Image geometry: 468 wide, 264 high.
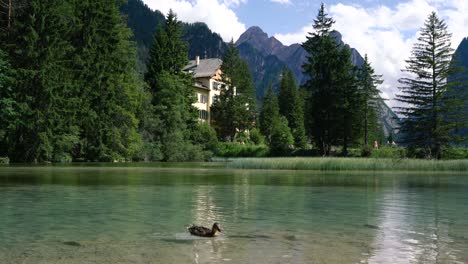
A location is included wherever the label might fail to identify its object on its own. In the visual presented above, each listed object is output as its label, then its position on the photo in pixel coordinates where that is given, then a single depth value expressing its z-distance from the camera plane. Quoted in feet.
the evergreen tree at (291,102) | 347.77
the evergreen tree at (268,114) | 325.85
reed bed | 116.37
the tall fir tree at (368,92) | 235.81
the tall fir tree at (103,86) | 173.58
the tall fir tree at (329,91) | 205.98
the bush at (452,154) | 189.78
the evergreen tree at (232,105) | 295.89
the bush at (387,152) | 173.68
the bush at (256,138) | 296.10
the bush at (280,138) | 232.12
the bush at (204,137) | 231.20
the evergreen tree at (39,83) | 149.69
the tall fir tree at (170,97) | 206.80
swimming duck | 30.19
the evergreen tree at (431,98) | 194.18
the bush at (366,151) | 189.43
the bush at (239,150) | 249.14
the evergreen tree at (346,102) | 205.57
